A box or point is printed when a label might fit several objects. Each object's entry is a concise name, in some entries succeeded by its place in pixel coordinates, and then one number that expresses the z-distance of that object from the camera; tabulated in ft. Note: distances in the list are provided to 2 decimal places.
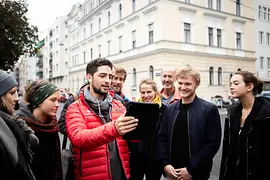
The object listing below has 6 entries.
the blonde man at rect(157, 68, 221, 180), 9.82
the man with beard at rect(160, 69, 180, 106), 14.64
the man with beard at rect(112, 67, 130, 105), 15.34
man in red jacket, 7.64
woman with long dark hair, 9.78
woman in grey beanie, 5.61
